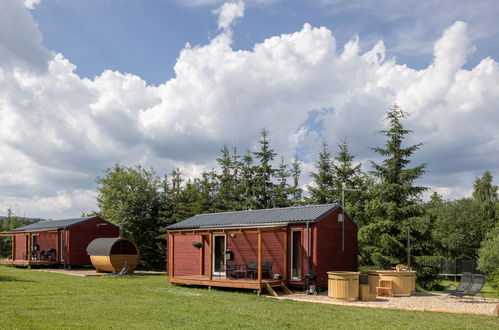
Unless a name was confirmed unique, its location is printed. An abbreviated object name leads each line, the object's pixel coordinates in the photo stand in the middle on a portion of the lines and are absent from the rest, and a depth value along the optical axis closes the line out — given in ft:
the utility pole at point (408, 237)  61.57
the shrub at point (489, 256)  97.81
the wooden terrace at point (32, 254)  93.86
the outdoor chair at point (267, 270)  56.80
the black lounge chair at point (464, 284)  47.34
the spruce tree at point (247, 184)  111.65
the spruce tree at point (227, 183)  111.75
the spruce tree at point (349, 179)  94.63
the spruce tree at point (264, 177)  112.68
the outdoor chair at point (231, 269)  58.59
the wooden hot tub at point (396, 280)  52.39
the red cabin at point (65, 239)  93.71
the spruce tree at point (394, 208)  68.39
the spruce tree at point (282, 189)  111.24
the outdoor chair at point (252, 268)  57.26
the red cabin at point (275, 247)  55.21
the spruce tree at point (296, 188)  117.39
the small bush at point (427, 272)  66.85
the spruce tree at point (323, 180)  101.57
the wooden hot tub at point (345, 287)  47.29
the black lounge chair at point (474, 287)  46.50
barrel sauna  79.51
